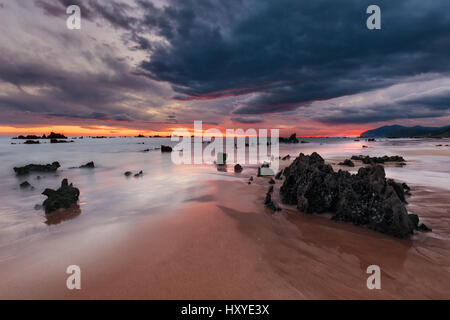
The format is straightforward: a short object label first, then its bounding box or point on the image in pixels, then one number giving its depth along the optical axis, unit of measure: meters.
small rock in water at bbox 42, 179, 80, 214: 5.18
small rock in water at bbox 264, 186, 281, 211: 5.45
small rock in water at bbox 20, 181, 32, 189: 7.88
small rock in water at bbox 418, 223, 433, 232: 3.98
